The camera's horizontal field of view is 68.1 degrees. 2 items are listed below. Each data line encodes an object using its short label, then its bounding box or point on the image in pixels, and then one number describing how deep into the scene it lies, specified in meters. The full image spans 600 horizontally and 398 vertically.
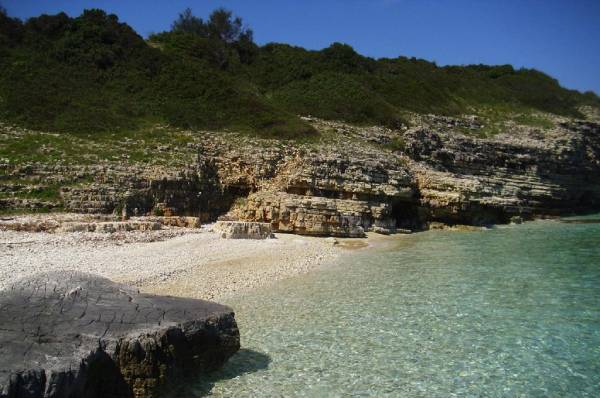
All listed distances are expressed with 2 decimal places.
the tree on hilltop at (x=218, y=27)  70.69
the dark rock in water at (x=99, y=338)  5.40
